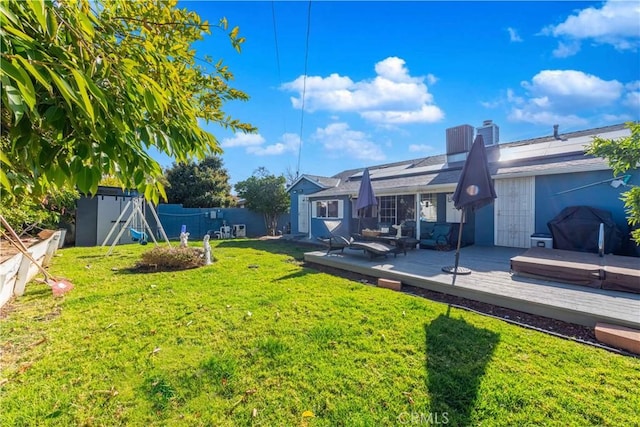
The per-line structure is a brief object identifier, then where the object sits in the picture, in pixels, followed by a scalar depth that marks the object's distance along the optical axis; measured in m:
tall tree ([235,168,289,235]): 18.58
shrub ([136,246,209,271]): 8.10
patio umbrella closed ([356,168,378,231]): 9.73
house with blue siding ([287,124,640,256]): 8.11
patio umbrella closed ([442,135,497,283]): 5.75
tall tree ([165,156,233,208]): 22.28
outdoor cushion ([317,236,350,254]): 8.45
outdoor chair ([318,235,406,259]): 7.58
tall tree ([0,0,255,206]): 0.93
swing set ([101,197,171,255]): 11.01
